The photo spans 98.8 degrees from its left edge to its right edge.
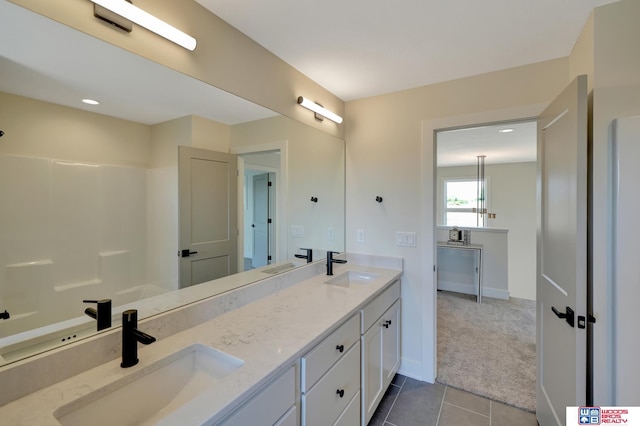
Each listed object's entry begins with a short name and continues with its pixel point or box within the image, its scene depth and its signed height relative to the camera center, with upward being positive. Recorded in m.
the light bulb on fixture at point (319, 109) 2.04 +0.81
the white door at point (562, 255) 1.25 -0.23
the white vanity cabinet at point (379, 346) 1.68 -0.94
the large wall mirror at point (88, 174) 0.86 +0.14
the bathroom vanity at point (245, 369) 0.80 -0.55
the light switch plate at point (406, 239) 2.31 -0.24
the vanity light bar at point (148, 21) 1.00 +0.76
